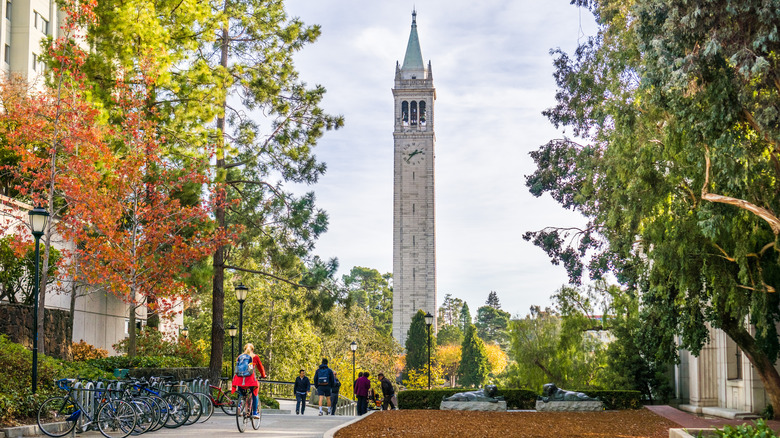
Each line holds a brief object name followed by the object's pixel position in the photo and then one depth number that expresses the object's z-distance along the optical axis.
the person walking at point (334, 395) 22.64
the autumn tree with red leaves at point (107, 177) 18.19
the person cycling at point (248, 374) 14.01
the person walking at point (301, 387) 22.38
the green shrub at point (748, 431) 10.12
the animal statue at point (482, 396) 21.69
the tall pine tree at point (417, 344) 71.94
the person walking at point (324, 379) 20.72
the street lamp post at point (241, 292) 22.61
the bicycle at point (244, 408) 13.87
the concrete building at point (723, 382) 20.12
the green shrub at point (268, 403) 24.88
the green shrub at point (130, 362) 19.53
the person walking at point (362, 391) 22.20
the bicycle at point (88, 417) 12.01
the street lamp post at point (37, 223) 13.76
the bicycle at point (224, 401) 18.26
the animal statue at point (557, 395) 21.56
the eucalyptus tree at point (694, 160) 11.89
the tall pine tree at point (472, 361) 81.56
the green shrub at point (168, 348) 24.57
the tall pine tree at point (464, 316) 121.00
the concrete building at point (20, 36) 40.47
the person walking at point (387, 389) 23.12
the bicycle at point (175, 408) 13.85
